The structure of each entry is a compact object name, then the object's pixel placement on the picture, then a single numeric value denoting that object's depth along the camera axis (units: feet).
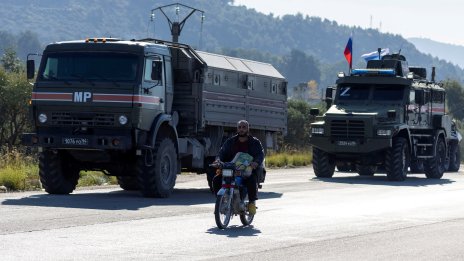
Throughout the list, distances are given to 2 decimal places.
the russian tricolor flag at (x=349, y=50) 139.63
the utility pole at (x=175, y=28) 136.05
